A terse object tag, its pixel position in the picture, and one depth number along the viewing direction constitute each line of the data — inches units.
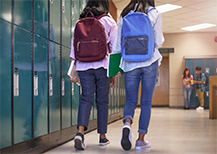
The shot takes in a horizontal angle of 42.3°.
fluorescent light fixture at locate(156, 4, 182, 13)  310.2
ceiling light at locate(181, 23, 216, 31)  406.3
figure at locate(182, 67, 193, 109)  415.8
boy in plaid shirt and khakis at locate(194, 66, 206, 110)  407.2
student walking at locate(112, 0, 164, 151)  92.8
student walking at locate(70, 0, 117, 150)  95.3
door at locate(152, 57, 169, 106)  503.2
